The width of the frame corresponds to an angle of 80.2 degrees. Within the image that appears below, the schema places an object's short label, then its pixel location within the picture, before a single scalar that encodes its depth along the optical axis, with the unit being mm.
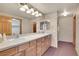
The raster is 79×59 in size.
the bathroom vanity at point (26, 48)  745
